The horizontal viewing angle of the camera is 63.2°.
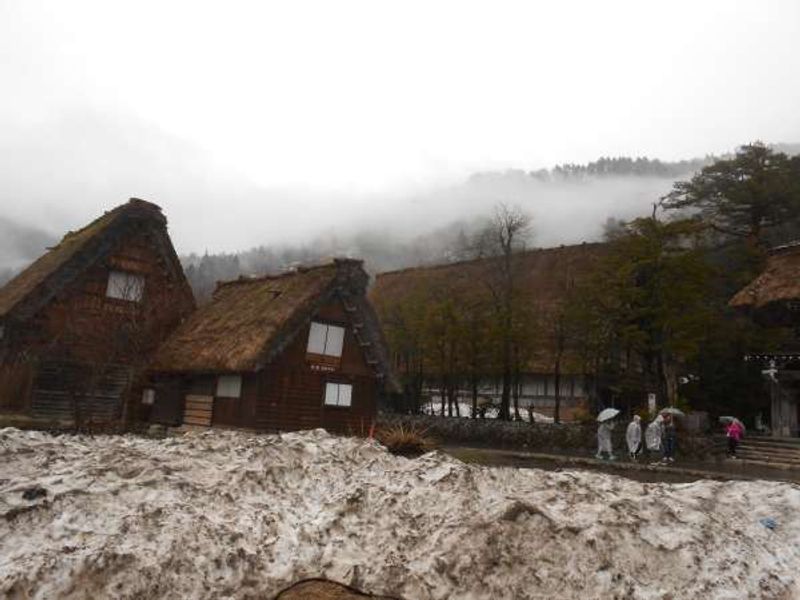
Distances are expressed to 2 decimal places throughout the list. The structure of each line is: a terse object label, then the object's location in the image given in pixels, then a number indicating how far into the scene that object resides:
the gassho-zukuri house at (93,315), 20.48
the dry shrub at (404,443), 11.28
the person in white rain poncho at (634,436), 19.52
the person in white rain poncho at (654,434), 20.09
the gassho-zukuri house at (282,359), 20.64
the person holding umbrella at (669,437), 20.02
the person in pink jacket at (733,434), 23.03
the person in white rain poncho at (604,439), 19.64
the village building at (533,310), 32.94
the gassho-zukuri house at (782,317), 25.59
